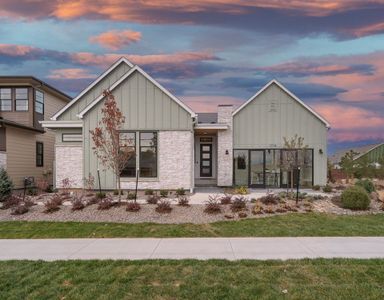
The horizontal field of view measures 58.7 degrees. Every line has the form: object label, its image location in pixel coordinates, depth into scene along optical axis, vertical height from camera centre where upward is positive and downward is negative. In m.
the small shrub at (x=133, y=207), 11.41 -1.83
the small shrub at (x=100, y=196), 13.23 -1.70
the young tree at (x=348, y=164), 22.30 -0.68
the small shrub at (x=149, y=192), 15.42 -1.79
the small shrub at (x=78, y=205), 11.62 -1.81
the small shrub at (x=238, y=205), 11.45 -1.76
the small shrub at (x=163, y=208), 11.26 -1.83
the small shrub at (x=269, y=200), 12.42 -1.70
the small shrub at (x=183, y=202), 12.16 -1.75
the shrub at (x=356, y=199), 12.30 -1.64
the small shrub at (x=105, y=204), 11.65 -1.80
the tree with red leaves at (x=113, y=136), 12.74 +0.62
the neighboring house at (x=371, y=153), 24.84 +0.08
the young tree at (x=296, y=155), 18.67 -0.09
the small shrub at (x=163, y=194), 14.45 -1.78
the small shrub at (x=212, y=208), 11.21 -1.82
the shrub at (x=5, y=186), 14.38 -1.46
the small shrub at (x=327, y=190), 17.11 -1.82
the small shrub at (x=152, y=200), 12.43 -1.73
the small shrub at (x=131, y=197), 13.62 -1.78
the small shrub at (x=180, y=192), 15.31 -1.78
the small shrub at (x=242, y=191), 16.24 -1.81
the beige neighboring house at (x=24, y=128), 19.56 +1.47
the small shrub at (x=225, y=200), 12.13 -1.69
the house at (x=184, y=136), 16.36 +0.90
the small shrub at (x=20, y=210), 11.42 -1.96
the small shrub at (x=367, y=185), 15.59 -1.46
